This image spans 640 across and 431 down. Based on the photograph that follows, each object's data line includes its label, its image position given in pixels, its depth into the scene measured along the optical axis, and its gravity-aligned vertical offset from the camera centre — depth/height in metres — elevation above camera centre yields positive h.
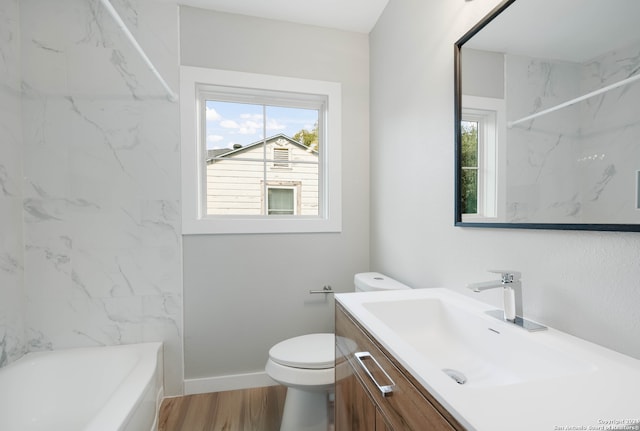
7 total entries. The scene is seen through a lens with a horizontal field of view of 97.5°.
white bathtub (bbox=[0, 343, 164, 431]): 1.35 -0.89
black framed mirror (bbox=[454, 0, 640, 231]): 0.63 +0.27
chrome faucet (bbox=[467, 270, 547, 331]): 0.82 -0.23
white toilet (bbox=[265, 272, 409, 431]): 1.34 -0.79
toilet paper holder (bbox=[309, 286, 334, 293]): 1.96 -0.54
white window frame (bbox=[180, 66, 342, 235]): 1.77 +0.35
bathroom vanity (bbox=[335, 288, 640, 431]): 0.45 -0.34
